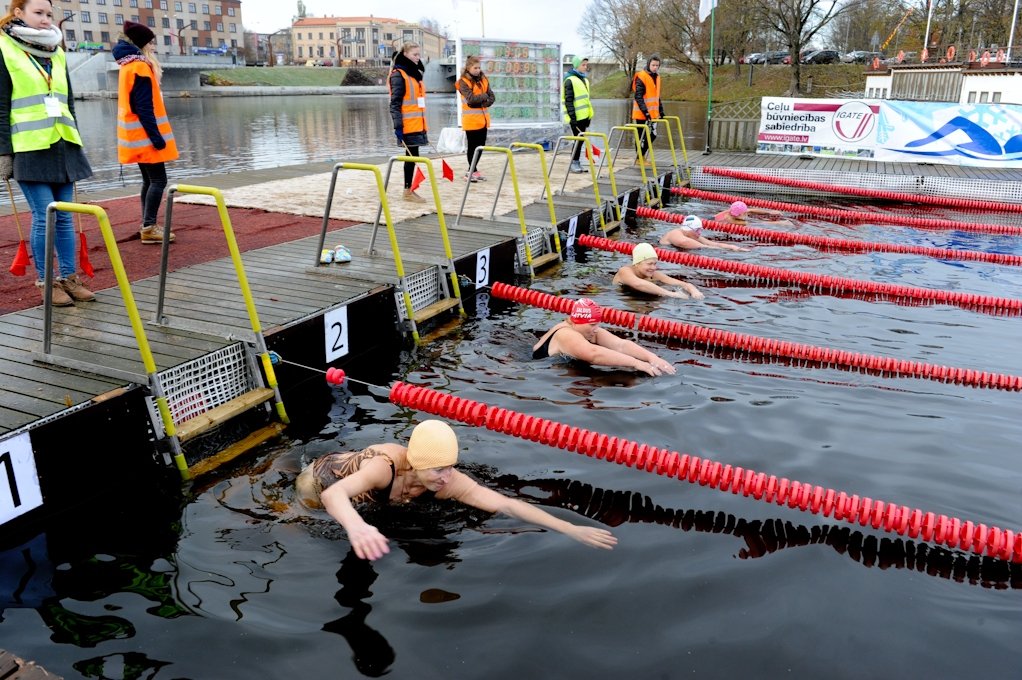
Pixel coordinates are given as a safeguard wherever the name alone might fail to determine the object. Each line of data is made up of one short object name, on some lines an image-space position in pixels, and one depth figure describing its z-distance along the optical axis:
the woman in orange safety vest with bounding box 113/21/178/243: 7.04
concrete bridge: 60.78
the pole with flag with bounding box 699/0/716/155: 17.90
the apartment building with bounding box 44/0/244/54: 87.94
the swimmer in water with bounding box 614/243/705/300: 8.36
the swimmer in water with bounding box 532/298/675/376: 6.29
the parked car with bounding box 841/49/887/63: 54.48
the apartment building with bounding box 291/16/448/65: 136.25
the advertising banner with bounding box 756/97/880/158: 16.33
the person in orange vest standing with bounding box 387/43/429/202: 10.73
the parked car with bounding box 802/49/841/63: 56.03
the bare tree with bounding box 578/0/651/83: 57.22
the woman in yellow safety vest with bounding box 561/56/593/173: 13.90
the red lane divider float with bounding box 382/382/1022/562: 3.87
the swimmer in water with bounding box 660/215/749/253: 10.51
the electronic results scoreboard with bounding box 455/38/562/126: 17.31
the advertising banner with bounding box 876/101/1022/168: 15.33
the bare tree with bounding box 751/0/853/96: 39.47
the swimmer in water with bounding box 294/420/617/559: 3.85
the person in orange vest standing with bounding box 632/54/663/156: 14.15
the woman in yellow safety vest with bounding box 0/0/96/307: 5.18
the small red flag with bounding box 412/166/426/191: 10.14
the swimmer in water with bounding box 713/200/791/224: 12.52
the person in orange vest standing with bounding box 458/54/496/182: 11.68
